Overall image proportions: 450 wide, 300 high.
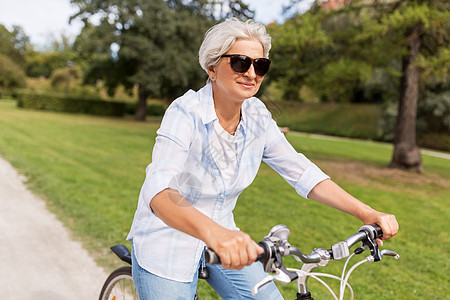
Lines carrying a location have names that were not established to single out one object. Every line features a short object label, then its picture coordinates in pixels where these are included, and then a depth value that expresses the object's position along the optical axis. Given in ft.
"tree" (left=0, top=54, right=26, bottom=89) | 154.29
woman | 5.12
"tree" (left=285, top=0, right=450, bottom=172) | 33.35
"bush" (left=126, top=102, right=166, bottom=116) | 137.28
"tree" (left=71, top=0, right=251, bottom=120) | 86.17
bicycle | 4.05
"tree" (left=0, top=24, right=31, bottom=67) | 216.54
